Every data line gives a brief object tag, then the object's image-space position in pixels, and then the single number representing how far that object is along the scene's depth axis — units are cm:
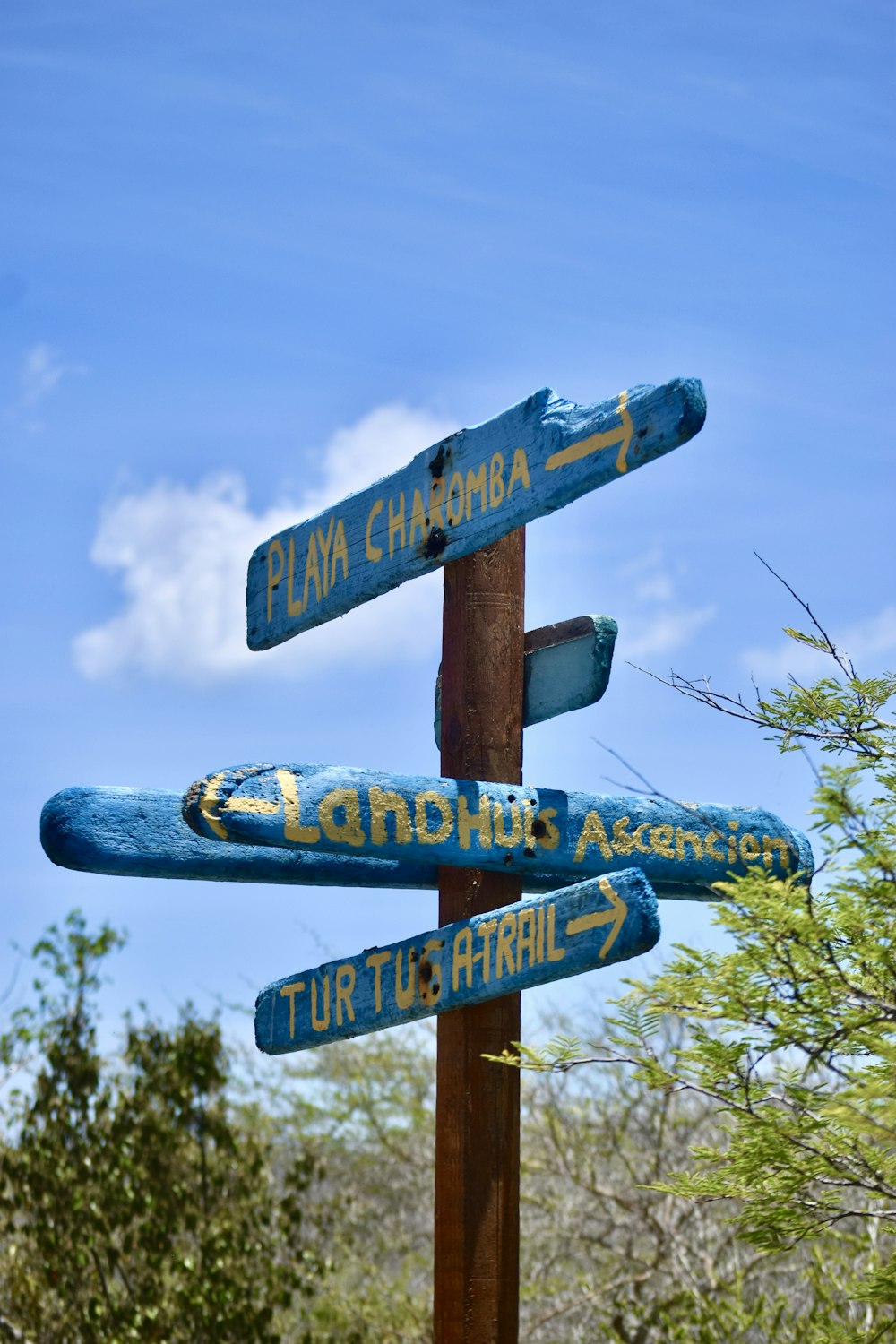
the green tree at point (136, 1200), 991
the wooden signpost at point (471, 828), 359
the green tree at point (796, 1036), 375
